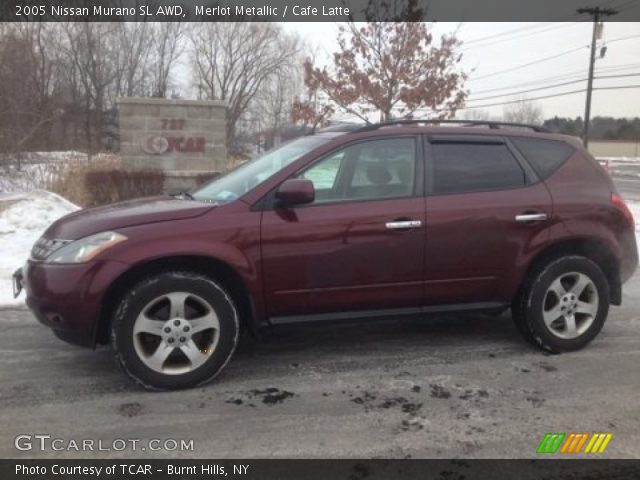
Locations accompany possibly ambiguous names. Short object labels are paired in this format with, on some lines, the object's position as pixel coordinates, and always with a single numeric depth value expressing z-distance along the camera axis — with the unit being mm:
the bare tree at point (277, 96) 43719
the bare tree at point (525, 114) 66812
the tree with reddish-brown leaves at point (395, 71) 14234
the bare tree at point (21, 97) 12133
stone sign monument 13008
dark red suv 3598
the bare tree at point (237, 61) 45906
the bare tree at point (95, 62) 33812
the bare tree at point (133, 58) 43781
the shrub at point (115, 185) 10516
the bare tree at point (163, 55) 47344
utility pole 32562
